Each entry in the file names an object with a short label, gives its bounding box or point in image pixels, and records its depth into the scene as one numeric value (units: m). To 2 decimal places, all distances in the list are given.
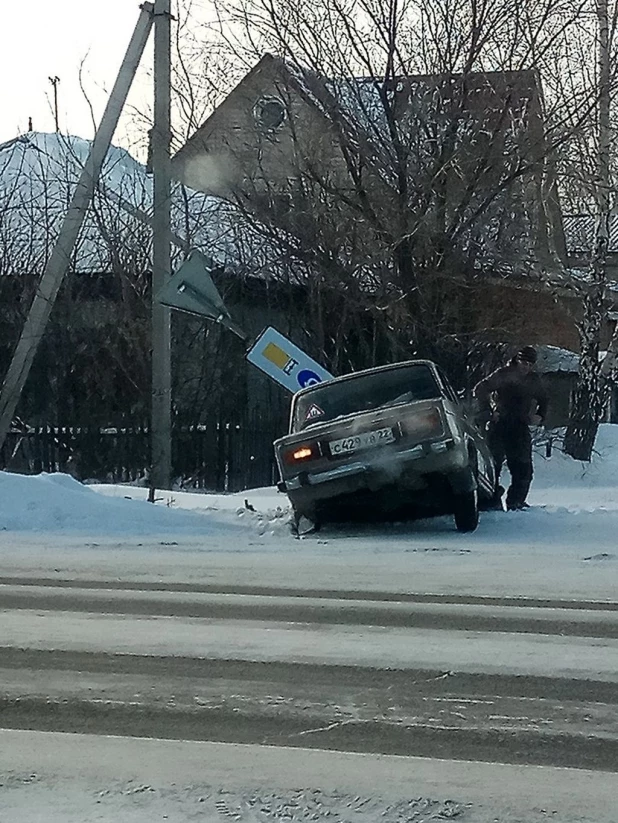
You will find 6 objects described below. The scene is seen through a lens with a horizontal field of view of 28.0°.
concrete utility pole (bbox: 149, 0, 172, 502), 16.19
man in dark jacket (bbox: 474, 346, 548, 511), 13.45
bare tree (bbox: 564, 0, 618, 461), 19.09
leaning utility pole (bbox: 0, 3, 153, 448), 15.94
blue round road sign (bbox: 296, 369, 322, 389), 12.87
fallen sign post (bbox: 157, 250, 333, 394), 12.79
